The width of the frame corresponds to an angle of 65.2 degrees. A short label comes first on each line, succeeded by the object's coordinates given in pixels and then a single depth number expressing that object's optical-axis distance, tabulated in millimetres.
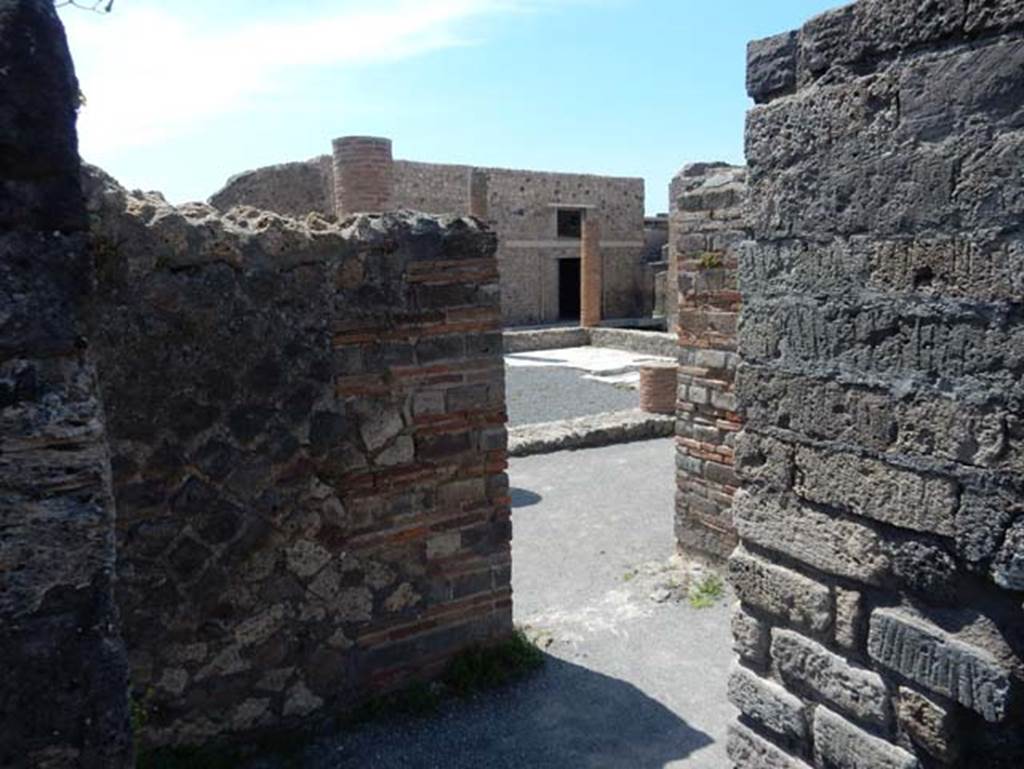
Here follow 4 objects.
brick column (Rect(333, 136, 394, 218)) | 10000
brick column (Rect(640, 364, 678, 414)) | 9422
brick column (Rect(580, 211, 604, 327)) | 20594
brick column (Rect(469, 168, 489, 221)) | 20156
